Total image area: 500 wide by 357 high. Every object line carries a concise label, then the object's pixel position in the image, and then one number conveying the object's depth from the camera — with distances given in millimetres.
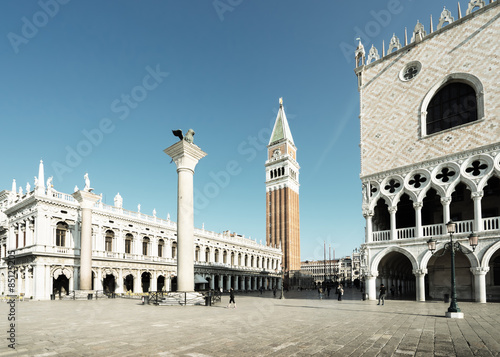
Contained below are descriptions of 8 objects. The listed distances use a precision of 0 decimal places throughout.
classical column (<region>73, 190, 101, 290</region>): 34562
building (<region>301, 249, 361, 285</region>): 171500
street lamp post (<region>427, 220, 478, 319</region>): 15285
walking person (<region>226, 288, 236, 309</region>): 21759
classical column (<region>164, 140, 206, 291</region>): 23922
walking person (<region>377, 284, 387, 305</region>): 22216
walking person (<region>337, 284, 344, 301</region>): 28322
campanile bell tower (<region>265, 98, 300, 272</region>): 87438
